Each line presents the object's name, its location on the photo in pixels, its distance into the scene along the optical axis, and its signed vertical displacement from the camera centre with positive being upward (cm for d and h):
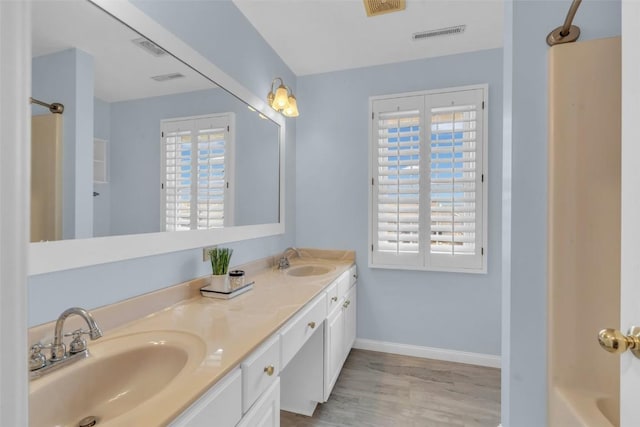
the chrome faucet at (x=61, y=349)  82 -40
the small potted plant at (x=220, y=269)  158 -30
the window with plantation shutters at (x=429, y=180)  247 +27
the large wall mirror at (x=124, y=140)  98 +30
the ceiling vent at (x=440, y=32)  223 +134
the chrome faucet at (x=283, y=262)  242 -40
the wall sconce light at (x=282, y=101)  219 +80
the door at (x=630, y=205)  62 +2
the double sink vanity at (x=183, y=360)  78 -44
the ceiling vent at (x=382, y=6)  195 +133
